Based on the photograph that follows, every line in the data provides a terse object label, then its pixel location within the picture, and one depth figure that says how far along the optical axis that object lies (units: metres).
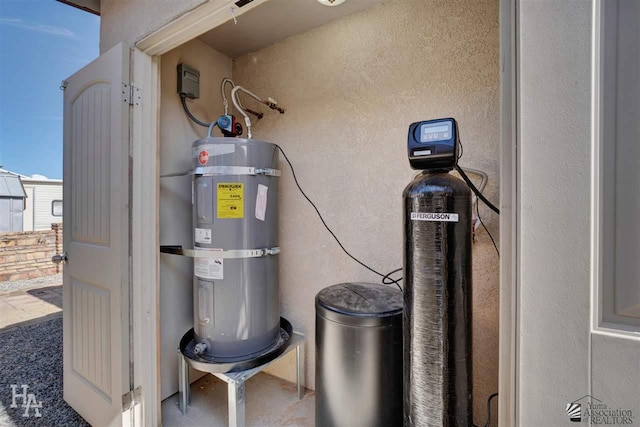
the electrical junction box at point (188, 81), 1.81
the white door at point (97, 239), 1.39
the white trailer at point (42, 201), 8.65
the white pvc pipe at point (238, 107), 1.71
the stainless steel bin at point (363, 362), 1.16
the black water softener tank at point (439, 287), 0.88
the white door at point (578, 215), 0.54
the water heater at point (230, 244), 1.49
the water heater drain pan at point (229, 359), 1.44
